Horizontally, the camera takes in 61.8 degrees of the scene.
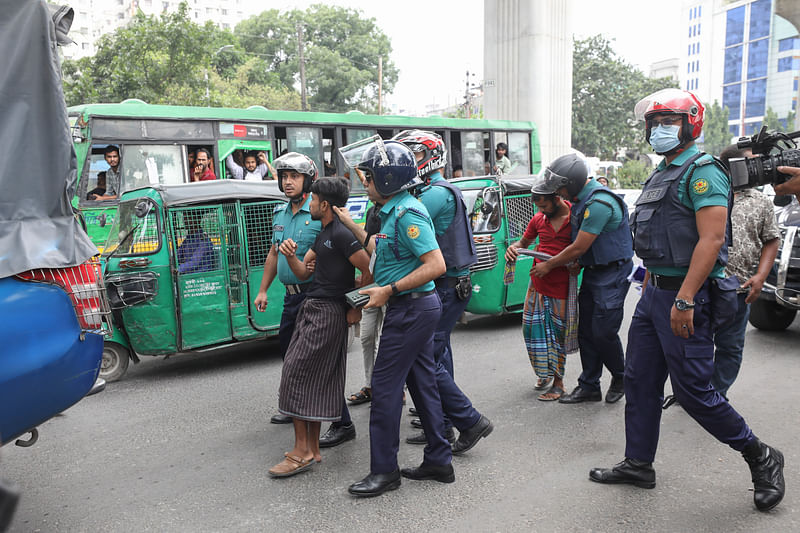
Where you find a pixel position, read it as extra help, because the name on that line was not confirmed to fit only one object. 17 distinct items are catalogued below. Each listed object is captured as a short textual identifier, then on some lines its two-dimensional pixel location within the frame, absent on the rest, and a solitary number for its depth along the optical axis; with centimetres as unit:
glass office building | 8694
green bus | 948
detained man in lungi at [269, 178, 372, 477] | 385
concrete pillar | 1939
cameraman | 468
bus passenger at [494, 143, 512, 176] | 1485
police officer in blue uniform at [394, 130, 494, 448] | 403
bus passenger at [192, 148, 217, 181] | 1032
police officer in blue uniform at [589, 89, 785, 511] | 315
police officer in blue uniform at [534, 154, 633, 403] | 471
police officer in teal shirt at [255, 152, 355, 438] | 432
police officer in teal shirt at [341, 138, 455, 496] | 348
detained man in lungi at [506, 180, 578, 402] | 512
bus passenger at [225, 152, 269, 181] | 1090
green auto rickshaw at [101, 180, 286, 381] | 584
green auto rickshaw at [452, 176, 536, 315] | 727
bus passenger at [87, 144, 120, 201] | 959
